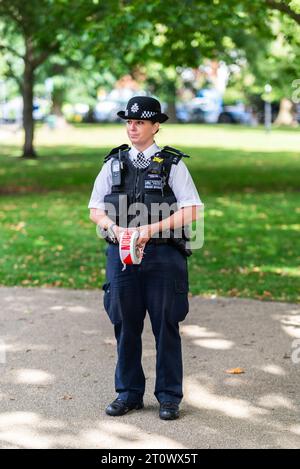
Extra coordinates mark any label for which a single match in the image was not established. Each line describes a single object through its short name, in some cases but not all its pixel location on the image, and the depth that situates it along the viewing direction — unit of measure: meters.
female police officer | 9.92
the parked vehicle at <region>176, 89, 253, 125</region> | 120.03
